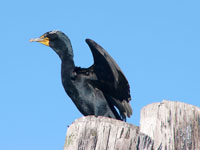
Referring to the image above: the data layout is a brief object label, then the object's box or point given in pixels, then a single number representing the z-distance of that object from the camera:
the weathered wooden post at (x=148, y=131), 6.66
